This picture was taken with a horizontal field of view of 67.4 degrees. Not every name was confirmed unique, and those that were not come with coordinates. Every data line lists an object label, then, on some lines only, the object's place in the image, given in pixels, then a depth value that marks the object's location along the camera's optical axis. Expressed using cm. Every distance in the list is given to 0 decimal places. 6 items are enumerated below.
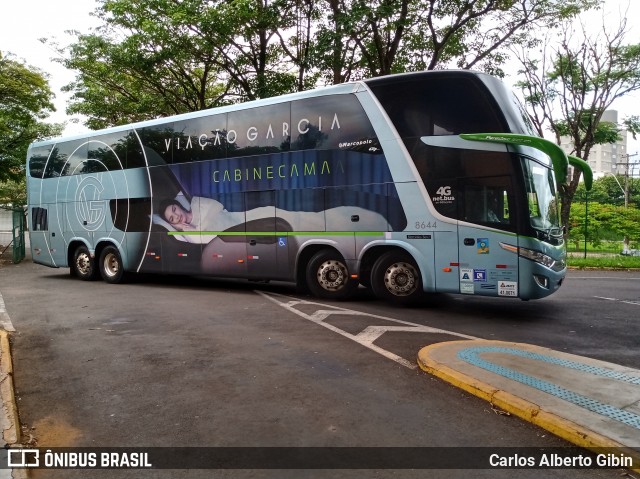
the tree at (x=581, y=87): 1897
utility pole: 2111
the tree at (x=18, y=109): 2070
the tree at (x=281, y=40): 1505
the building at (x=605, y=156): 11862
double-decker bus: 811
